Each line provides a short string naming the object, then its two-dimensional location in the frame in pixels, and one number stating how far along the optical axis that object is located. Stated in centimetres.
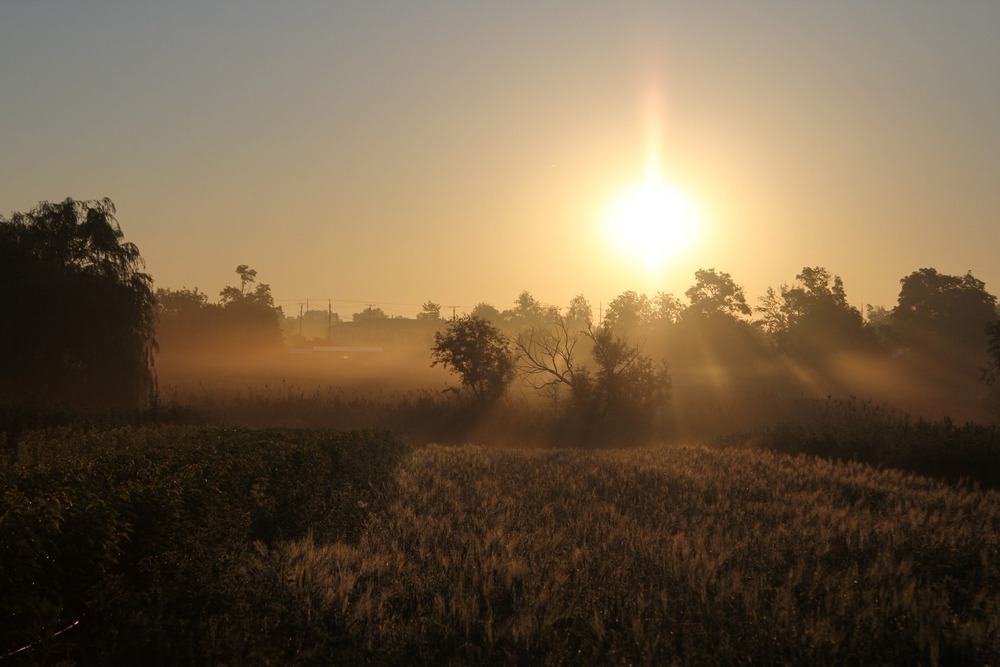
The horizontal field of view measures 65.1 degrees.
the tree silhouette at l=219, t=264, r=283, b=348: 10575
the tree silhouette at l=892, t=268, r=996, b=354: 8556
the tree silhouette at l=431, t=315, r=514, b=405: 4403
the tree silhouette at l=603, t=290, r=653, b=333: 12631
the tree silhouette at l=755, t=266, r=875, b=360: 8088
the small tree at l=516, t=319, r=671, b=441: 4097
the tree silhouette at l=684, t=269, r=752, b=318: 10756
